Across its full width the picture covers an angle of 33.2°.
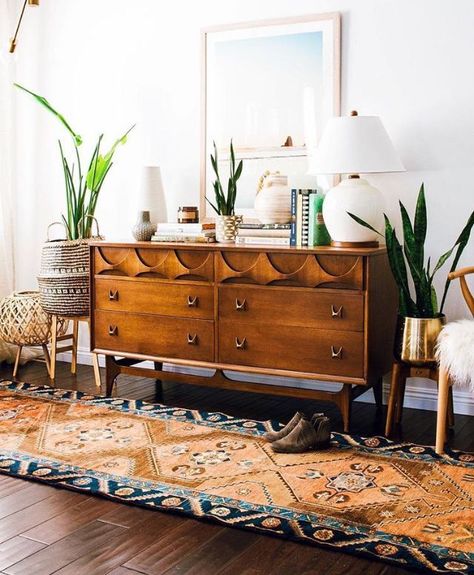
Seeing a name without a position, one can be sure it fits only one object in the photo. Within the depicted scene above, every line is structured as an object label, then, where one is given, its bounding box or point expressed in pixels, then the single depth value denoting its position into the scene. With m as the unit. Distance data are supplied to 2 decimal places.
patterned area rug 2.26
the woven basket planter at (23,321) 4.25
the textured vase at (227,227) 3.60
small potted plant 3.61
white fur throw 2.75
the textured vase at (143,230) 3.84
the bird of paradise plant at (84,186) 4.16
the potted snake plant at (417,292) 3.12
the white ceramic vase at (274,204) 3.60
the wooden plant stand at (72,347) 4.11
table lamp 3.23
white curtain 4.54
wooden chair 2.85
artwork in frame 3.71
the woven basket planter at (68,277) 4.03
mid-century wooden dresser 3.19
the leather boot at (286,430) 3.06
